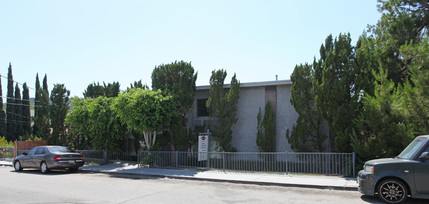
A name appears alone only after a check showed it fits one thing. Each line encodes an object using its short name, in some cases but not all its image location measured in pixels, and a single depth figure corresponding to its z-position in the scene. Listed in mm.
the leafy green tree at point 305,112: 15242
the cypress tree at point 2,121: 35466
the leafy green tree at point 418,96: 9648
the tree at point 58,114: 22797
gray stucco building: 17250
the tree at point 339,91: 12719
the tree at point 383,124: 10688
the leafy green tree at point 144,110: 15922
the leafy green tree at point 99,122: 18000
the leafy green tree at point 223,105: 17578
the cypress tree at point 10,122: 36153
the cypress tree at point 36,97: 32688
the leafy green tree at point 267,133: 16781
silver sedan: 15367
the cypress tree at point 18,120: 36562
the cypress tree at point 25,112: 37156
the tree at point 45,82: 36800
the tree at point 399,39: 13055
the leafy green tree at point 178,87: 17422
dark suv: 7449
